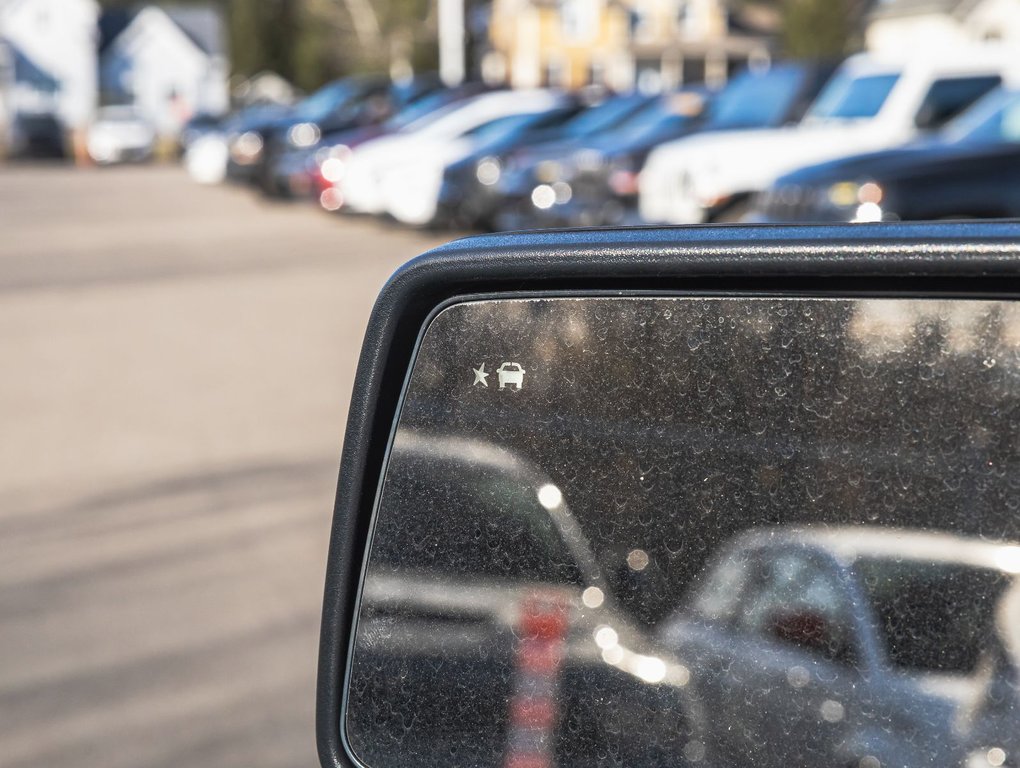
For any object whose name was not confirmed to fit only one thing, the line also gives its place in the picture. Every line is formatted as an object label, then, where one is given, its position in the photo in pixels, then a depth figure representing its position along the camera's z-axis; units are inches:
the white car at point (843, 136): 577.9
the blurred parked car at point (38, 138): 2090.3
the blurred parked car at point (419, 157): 793.6
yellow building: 2391.7
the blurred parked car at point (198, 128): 1879.9
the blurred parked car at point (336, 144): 951.6
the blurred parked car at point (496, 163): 728.3
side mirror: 50.9
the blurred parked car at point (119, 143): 2111.2
